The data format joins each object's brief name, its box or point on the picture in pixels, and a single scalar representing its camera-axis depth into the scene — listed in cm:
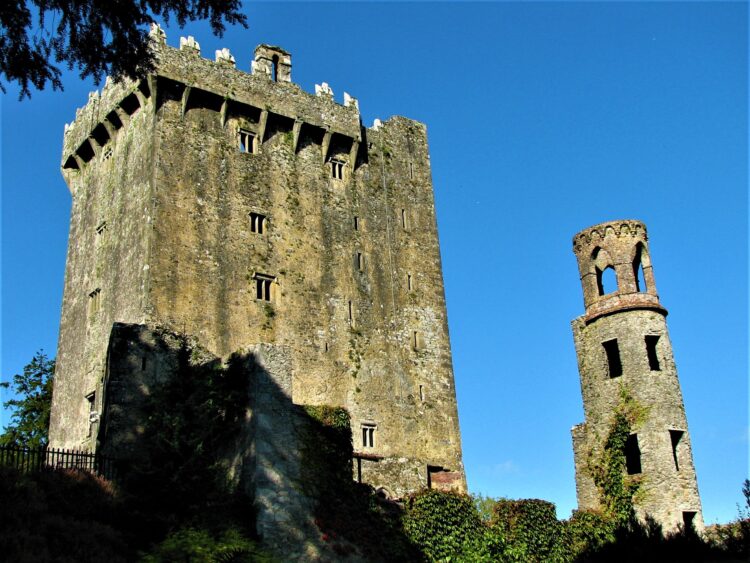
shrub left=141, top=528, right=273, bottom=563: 1864
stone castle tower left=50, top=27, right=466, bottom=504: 2947
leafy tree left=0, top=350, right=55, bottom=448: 3884
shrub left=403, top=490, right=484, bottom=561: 2478
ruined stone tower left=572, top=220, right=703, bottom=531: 3009
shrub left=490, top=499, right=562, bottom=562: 2723
